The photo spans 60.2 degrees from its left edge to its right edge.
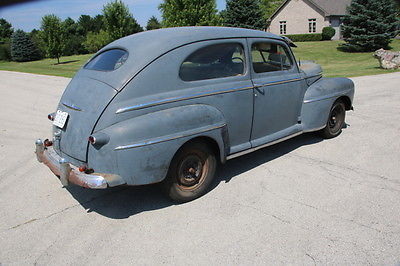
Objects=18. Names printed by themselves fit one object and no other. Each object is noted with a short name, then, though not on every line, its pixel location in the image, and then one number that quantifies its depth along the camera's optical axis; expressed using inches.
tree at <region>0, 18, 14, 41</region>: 2356.4
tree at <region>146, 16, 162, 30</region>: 2250.5
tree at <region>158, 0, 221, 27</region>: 856.3
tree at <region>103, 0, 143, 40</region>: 976.9
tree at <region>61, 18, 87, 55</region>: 1699.1
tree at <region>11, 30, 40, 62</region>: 1592.0
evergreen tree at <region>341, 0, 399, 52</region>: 983.0
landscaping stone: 574.7
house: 1528.1
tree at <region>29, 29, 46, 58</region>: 1648.6
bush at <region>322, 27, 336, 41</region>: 1440.7
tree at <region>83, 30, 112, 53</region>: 1724.9
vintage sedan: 133.1
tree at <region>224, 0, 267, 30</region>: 1202.0
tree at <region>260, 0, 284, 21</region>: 2246.9
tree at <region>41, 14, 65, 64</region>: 1182.9
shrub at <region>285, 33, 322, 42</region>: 1468.9
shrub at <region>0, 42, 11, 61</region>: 1633.9
